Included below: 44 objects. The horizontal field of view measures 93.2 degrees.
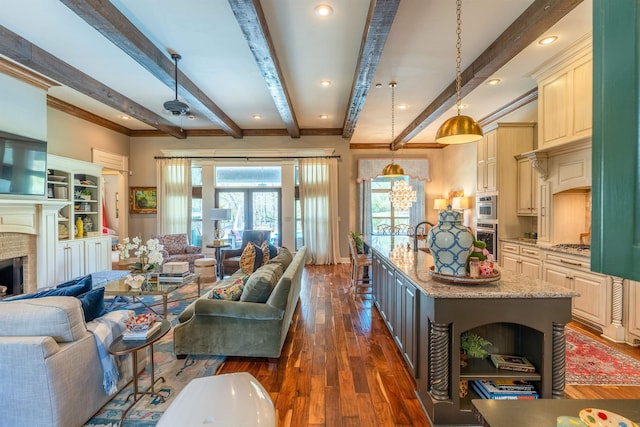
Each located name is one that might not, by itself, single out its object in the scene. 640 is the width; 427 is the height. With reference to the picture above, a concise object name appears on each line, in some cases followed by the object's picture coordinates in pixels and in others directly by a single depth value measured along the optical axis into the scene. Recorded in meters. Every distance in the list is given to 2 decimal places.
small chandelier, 6.23
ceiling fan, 4.07
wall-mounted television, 4.00
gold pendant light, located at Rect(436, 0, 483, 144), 2.65
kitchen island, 1.88
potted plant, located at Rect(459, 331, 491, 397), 2.00
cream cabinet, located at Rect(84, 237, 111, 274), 5.64
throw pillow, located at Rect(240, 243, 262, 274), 4.02
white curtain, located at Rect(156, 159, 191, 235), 7.31
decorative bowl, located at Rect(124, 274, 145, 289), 3.46
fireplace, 4.33
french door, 7.62
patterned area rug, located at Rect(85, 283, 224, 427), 2.01
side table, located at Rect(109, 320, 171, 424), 1.96
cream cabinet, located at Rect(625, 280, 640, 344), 2.99
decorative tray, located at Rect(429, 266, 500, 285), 1.98
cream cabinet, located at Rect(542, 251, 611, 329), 3.25
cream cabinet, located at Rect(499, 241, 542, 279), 4.19
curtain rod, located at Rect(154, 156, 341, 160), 7.41
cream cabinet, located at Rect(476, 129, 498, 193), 5.17
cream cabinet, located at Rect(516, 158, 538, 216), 4.69
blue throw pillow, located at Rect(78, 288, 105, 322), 2.09
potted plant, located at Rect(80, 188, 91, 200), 5.76
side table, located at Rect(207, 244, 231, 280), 6.16
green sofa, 2.70
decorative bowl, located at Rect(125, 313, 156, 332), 2.12
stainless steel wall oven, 5.14
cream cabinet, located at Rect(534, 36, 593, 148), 3.36
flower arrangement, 3.68
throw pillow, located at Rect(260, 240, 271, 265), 4.22
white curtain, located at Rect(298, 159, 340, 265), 7.39
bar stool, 4.61
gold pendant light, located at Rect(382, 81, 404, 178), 5.15
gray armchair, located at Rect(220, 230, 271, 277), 5.68
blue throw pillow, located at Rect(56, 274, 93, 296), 2.31
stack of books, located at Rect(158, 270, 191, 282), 3.79
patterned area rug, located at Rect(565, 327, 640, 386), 2.50
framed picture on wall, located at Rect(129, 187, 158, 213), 7.42
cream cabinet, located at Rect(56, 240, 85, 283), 5.02
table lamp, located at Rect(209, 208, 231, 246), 6.35
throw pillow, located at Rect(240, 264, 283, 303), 2.75
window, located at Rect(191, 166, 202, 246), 7.57
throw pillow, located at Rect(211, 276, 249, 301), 2.83
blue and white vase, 2.05
